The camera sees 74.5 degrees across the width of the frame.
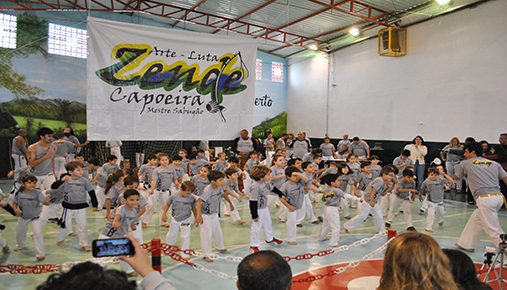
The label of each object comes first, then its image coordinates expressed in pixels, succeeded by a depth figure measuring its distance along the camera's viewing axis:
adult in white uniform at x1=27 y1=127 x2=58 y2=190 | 6.74
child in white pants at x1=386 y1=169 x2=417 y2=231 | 7.29
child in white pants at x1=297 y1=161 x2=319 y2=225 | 7.64
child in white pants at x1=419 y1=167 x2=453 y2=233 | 7.15
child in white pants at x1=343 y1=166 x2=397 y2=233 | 6.67
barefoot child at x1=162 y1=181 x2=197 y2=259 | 5.62
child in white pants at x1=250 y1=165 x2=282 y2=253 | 5.80
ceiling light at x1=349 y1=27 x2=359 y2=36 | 15.42
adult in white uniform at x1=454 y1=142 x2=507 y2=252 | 5.40
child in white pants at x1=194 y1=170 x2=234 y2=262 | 5.48
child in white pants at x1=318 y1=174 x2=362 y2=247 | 6.11
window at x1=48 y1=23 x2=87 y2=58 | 15.48
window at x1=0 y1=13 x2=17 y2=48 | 14.20
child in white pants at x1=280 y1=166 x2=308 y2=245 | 6.26
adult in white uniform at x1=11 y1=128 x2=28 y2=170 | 10.35
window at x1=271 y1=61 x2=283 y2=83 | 22.11
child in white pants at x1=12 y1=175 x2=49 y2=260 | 5.38
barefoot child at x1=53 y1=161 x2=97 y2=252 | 5.70
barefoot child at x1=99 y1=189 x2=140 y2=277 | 4.78
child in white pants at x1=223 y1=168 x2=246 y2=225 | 7.41
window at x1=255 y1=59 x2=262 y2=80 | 21.31
